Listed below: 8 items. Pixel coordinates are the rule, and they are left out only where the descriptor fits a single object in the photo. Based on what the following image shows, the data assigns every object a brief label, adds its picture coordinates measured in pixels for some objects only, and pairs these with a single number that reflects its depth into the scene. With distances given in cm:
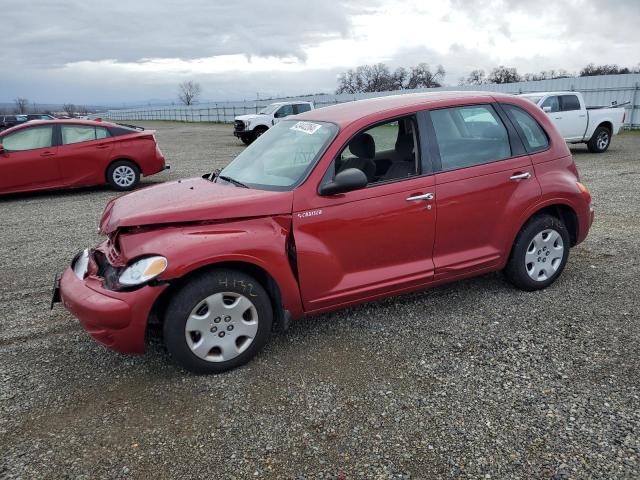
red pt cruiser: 327
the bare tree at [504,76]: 6688
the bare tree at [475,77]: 6828
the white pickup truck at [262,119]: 2161
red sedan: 988
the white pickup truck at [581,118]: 1408
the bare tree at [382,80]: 7744
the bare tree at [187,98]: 11446
